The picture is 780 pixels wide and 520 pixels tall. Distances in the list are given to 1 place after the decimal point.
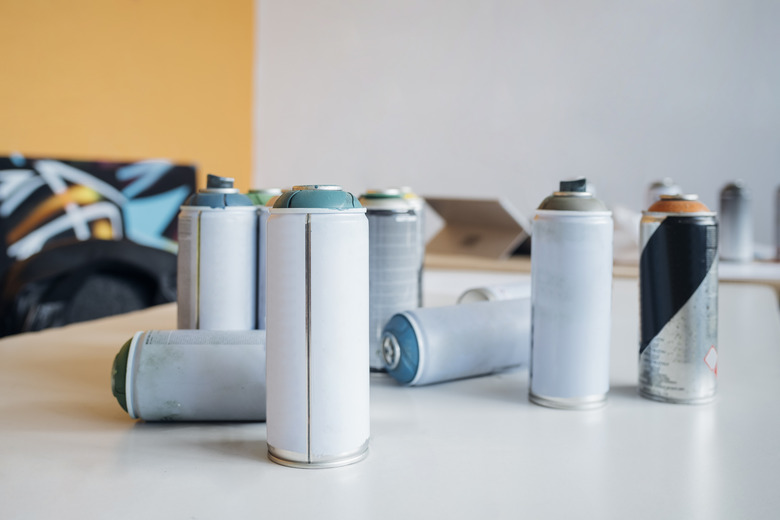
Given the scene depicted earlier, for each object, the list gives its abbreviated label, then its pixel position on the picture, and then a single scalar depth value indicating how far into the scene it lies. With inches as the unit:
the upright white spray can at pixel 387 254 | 34.0
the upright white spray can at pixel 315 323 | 21.9
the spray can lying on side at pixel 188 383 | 25.9
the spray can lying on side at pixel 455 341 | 31.5
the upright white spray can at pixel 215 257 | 32.7
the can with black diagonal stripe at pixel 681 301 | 29.9
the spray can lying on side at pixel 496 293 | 39.1
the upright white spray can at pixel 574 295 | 28.8
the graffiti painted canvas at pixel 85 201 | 102.9
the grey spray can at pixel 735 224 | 79.2
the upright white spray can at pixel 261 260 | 33.9
